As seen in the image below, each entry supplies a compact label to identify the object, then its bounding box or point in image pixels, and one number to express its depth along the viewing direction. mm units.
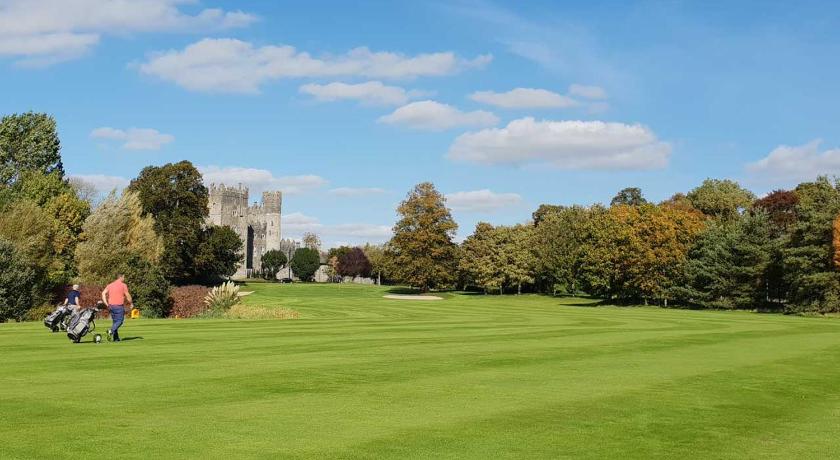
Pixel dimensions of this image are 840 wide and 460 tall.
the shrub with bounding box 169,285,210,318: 46594
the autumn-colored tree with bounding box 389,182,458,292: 104250
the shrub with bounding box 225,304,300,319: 41500
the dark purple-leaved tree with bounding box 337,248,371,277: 175500
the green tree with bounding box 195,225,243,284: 91688
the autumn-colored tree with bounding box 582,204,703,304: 77625
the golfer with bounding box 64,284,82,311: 28575
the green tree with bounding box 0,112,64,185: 83312
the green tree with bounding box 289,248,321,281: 174375
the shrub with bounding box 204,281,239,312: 43312
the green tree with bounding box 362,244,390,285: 147275
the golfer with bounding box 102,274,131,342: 22172
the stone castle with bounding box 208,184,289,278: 172250
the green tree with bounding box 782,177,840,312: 60906
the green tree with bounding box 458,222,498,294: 110688
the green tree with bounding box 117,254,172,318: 45156
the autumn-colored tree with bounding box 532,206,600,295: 101562
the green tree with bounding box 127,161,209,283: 88625
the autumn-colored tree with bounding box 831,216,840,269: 59250
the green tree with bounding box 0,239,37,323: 39062
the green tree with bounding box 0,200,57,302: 47625
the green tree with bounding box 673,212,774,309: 68938
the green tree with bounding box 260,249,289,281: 179000
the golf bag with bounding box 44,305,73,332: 25812
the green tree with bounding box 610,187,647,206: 138375
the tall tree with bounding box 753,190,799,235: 94188
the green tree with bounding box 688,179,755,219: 105388
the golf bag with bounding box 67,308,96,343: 21594
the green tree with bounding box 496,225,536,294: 109312
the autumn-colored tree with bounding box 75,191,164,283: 62156
